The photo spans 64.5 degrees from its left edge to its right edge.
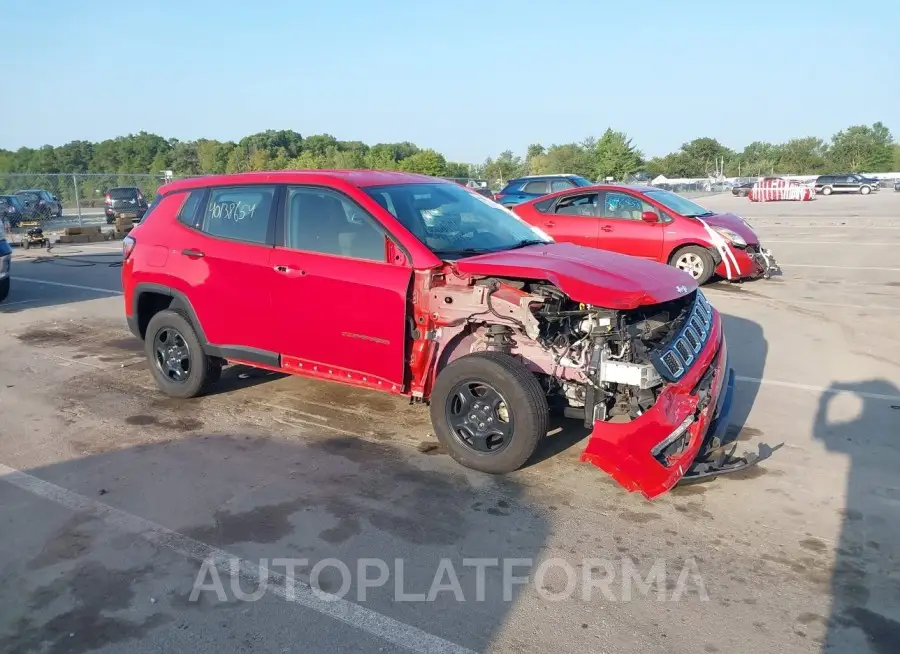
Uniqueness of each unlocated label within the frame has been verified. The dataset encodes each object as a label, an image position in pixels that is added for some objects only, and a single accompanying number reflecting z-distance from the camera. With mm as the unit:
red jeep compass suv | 4184
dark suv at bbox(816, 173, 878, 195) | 52000
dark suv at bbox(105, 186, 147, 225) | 26500
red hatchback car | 11070
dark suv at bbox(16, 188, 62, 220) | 26500
